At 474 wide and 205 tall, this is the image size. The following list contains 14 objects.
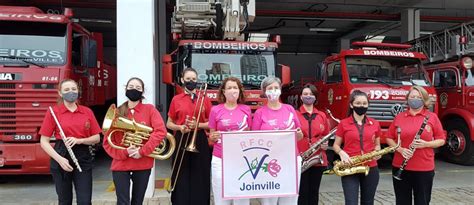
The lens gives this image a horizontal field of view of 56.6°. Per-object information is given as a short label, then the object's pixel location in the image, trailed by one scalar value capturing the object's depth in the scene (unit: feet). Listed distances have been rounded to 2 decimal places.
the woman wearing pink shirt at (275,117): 12.95
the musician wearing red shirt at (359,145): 13.85
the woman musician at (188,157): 14.89
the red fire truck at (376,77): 26.99
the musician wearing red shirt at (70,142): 12.81
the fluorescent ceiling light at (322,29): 75.36
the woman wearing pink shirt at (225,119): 12.69
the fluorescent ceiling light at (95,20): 59.21
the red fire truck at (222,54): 23.90
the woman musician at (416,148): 13.92
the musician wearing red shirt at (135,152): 12.57
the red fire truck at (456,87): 31.01
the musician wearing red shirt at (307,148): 15.12
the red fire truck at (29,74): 22.27
